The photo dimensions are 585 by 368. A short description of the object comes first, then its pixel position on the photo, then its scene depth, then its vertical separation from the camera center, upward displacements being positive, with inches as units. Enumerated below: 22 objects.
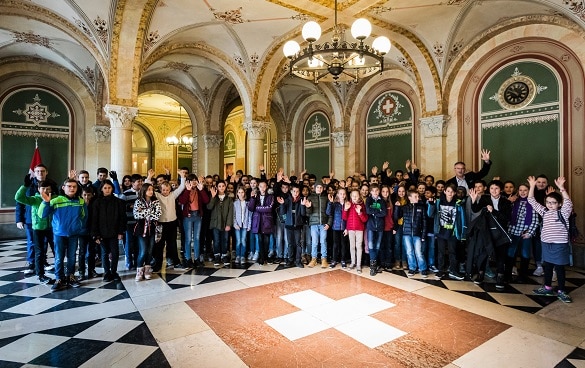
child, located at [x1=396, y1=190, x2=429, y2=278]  205.8 -28.2
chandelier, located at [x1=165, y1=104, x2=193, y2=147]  597.6 +87.5
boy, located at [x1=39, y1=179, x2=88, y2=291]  174.4 -18.3
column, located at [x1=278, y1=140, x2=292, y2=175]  568.4 +57.4
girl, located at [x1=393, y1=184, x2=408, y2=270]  217.1 -34.3
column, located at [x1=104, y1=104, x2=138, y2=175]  259.1 +41.4
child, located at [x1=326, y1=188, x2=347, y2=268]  222.2 -24.2
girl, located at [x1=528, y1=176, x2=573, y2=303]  162.9 -26.7
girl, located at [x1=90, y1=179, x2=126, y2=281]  184.5 -20.6
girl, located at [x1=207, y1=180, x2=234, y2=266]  224.2 -22.2
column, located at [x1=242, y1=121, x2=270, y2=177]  342.3 +49.0
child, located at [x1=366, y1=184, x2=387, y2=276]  208.7 -23.0
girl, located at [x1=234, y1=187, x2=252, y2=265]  227.8 -24.7
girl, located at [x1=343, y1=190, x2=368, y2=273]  214.5 -22.9
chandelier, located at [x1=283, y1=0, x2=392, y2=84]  160.9 +71.8
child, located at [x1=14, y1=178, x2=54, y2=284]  182.9 -24.1
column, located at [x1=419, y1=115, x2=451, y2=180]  327.9 +44.4
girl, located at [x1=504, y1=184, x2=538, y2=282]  192.9 -25.6
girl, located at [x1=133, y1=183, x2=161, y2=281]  191.0 -21.1
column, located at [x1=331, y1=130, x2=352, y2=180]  455.5 +49.4
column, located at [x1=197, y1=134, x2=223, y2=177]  489.1 +48.5
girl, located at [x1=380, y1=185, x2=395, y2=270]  213.8 -31.0
